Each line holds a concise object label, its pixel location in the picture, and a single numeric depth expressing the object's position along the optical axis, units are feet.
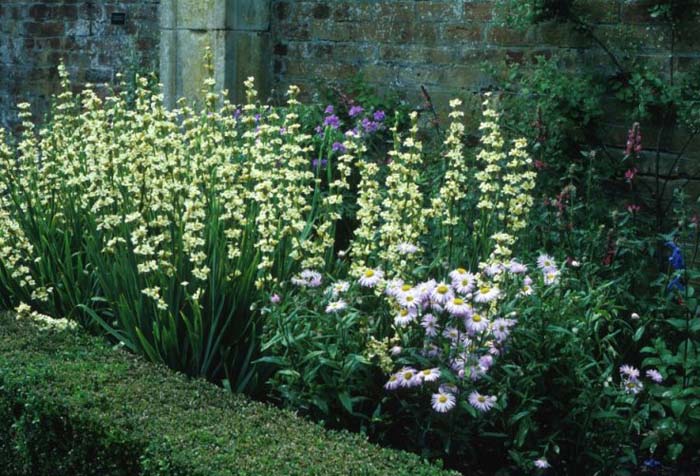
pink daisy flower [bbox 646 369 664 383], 14.21
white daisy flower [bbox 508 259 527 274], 13.56
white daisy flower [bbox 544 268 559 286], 13.85
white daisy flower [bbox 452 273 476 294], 12.86
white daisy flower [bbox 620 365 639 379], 13.42
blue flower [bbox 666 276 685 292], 15.51
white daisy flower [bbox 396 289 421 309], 12.60
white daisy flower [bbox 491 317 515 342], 12.59
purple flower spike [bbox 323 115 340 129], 22.11
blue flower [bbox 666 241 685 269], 14.77
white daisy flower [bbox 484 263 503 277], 13.35
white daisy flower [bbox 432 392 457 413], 12.14
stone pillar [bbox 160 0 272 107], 25.77
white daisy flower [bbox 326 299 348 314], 13.21
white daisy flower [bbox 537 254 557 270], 14.24
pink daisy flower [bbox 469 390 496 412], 12.28
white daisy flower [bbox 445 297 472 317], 12.30
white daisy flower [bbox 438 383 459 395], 12.44
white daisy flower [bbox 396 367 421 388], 12.38
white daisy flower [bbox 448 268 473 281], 12.99
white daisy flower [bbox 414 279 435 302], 12.66
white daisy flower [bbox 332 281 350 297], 13.79
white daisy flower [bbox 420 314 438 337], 12.75
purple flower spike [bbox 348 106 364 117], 22.58
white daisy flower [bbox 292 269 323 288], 14.30
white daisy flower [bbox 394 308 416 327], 12.57
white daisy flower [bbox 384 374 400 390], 12.55
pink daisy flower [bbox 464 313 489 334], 12.35
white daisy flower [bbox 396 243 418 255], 13.80
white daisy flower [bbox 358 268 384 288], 13.32
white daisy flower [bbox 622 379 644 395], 13.34
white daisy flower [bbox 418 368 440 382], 12.19
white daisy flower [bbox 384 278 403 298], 12.93
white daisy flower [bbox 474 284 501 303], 12.42
